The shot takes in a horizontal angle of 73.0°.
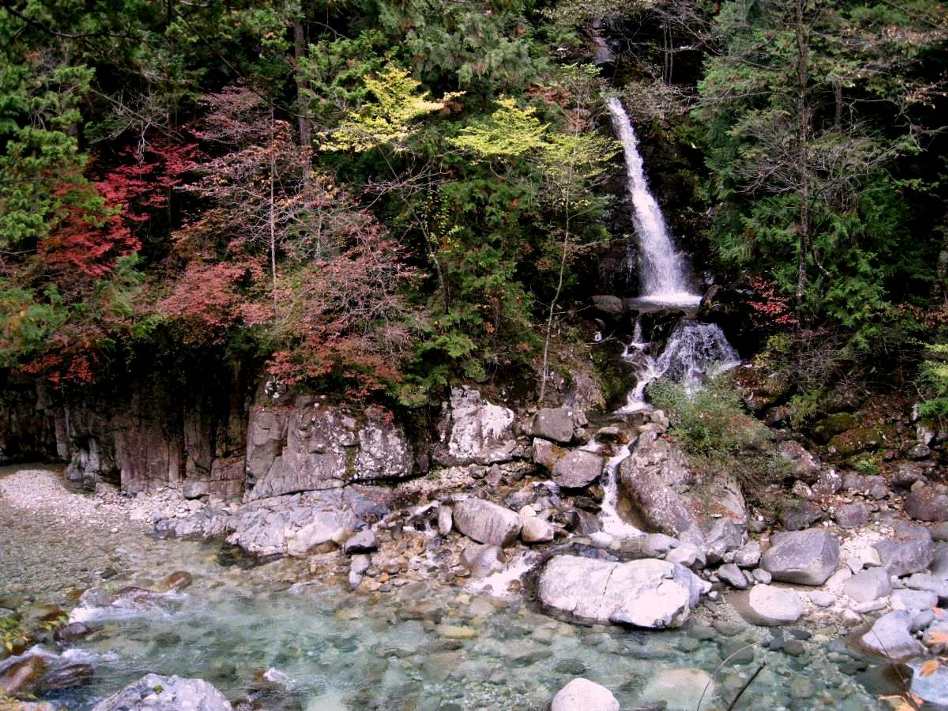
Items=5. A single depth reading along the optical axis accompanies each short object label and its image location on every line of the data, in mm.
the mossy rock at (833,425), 10438
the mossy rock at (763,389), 11180
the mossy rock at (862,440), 10125
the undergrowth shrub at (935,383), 9383
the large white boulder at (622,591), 7375
